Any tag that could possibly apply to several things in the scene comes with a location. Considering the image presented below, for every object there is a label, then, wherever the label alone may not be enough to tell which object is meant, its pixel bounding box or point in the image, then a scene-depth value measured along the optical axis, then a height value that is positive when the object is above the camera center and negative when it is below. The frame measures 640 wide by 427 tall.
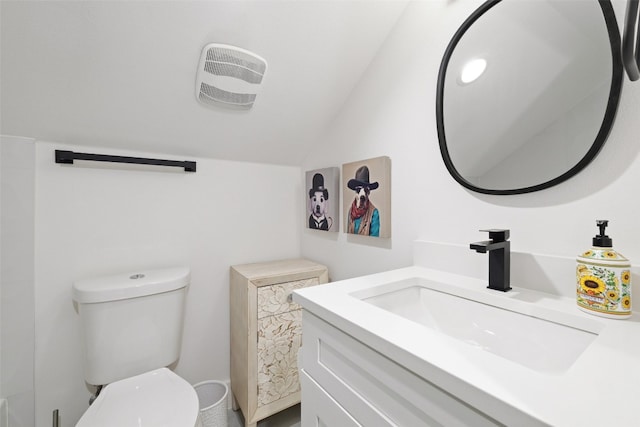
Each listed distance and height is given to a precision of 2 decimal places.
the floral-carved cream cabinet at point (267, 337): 1.22 -0.60
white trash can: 1.17 -0.91
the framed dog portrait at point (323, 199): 1.39 +0.07
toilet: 0.88 -0.55
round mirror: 0.64 +0.33
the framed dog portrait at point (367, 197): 1.11 +0.06
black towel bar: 1.09 +0.23
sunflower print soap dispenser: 0.53 -0.14
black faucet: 0.70 -0.13
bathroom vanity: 0.32 -0.24
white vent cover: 1.03 +0.56
